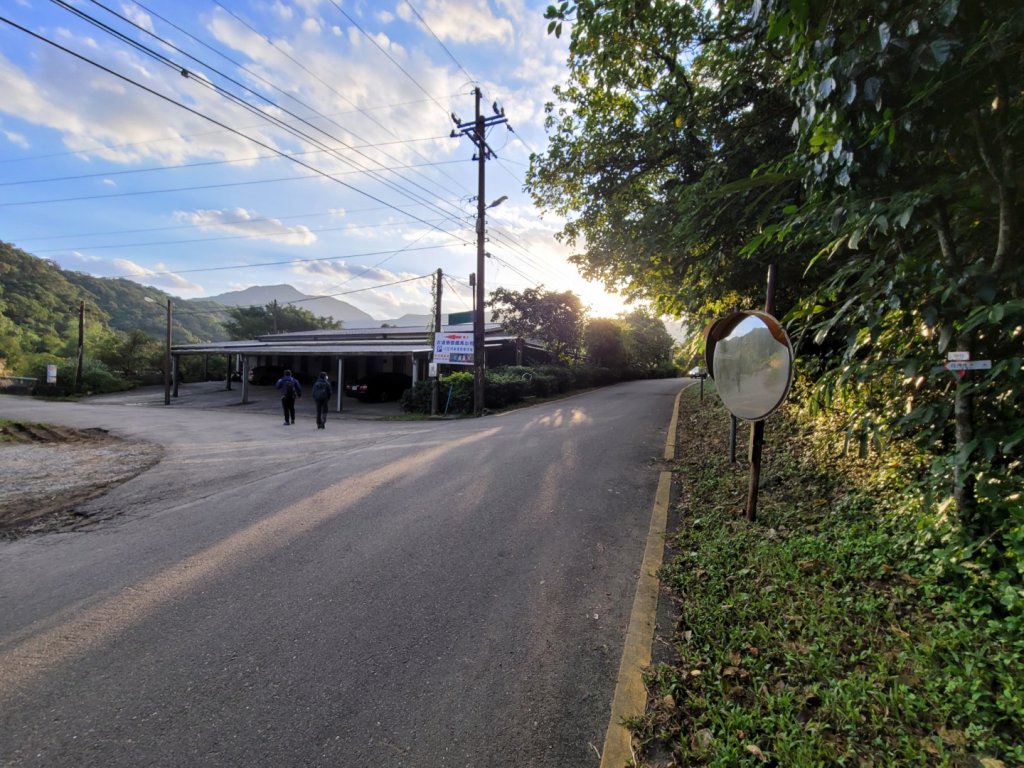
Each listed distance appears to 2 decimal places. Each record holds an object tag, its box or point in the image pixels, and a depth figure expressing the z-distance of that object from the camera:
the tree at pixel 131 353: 34.53
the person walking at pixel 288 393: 15.24
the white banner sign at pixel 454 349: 17.55
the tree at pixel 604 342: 32.38
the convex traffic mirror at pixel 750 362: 3.50
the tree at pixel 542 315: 27.41
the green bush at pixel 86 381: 29.03
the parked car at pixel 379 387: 22.59
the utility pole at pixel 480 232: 16.91
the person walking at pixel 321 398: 14.20
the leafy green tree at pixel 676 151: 5.59
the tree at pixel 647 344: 39.62
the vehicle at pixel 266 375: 32.09
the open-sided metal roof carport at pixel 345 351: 20.27
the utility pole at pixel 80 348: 29.39
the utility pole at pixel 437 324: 17.64
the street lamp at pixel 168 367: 23.72
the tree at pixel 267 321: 55.44
